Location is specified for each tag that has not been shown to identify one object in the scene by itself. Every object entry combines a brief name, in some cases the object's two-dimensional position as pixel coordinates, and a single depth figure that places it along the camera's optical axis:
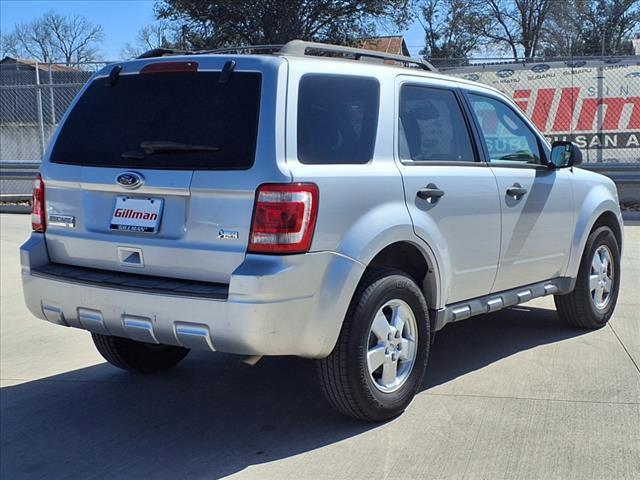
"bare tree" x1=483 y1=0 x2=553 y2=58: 47.19
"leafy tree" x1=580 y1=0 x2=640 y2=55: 44.72
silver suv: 3.81
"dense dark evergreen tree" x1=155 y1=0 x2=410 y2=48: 27.97
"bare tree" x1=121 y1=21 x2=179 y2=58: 27.46
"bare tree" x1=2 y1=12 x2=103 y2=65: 62.62
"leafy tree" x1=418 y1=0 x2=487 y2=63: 49.09
